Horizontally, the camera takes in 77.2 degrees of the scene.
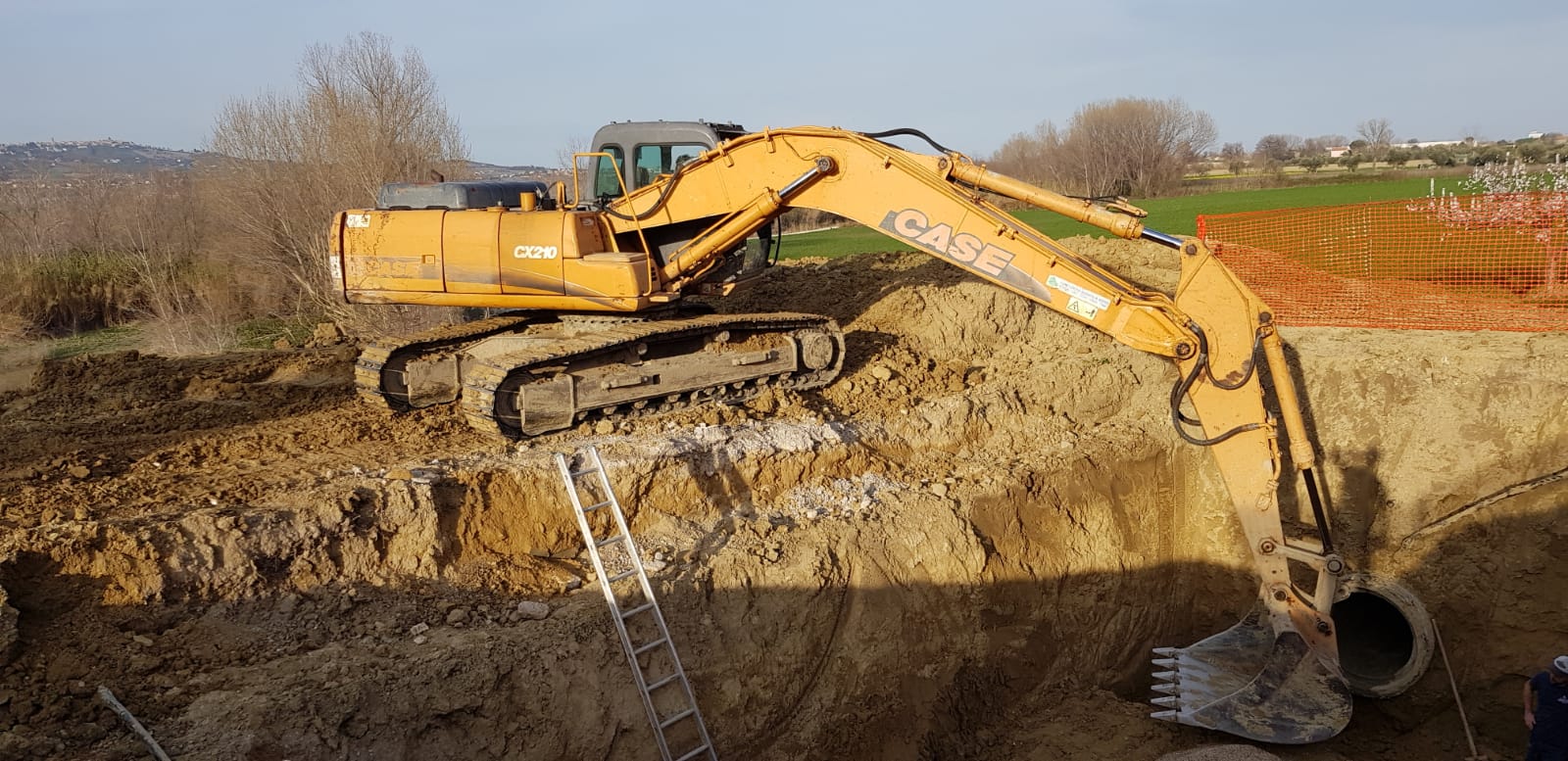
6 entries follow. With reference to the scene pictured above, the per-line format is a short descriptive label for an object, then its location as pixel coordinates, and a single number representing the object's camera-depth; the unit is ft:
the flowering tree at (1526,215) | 34.96
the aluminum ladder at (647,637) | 21.13
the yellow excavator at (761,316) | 23.08
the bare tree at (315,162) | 59.88
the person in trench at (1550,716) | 20.24
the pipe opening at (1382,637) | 27.78
